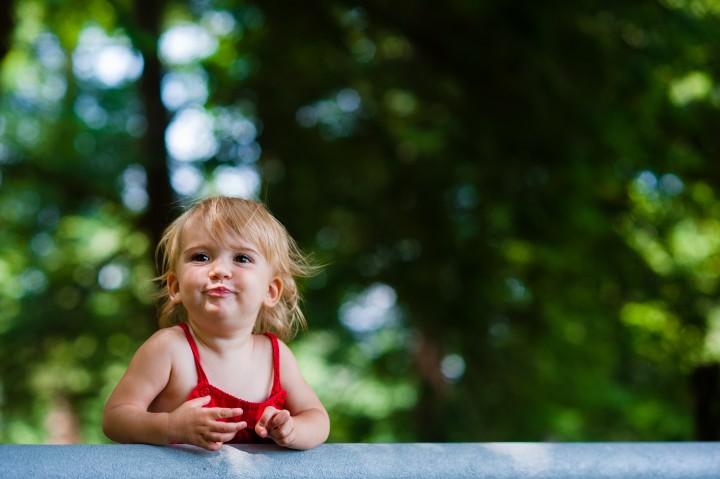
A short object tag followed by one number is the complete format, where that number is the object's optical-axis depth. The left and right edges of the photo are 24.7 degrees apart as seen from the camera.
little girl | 1.81
